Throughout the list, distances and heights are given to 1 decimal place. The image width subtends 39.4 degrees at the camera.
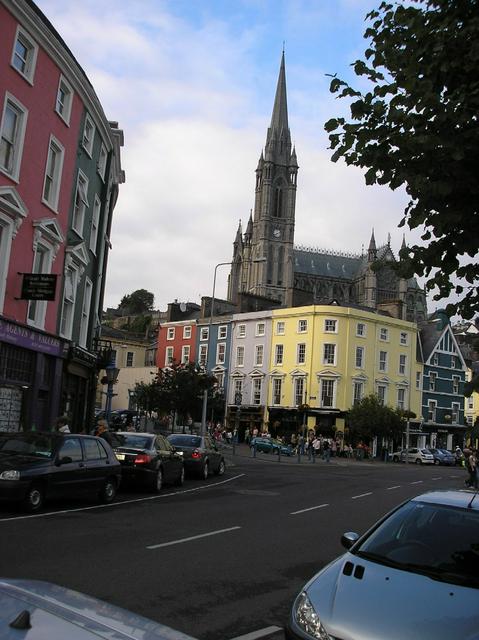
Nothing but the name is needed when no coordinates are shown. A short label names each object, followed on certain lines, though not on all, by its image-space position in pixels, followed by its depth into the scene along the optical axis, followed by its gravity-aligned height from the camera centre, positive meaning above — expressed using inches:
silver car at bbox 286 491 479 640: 166.4 -40.1
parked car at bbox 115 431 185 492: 678.5 -37.8
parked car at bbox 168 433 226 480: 898.7 -37.5
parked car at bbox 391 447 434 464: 2279.8 -52.8
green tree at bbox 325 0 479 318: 264.2 +127.1
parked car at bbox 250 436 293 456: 1979.6 -46.6
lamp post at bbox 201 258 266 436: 1359.5 +291.4
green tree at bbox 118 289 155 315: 5103.3 +916.0
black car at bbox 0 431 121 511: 469.1 -38.0
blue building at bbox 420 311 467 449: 2790.4 +224.9
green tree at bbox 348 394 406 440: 2252.7 +62.9
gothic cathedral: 5103.3 +1407.9
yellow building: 2406.5 +258.7
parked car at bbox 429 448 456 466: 2326.6 -50.3
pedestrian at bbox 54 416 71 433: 703.7 -7.9
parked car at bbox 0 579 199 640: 97.8 -31.3
